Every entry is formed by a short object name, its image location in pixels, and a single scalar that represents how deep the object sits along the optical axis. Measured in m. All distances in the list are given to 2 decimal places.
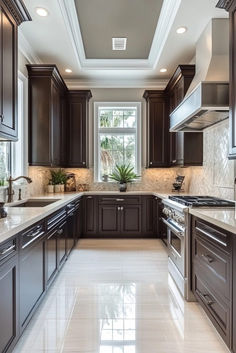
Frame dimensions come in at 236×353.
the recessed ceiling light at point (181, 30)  3.46
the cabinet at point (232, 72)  2.22
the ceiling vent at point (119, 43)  4.06
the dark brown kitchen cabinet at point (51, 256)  2.62
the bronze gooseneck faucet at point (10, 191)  3.14
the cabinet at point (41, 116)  4.13
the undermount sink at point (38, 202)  3.60
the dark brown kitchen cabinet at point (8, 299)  1.57
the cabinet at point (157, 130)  5.25
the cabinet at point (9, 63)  2.23
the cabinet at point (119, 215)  5.09
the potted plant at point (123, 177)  5.36
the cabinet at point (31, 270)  1.92
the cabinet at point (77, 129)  5.30
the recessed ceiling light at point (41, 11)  3.11
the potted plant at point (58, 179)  5.07
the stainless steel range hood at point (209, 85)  2.65
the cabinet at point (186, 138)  4.16
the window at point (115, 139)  5.73
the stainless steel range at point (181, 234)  2.67
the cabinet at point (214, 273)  1.80
